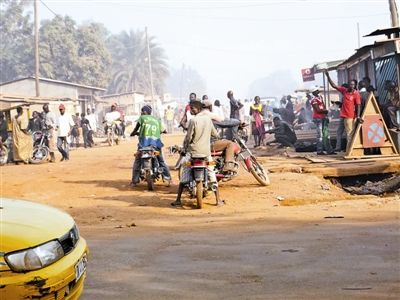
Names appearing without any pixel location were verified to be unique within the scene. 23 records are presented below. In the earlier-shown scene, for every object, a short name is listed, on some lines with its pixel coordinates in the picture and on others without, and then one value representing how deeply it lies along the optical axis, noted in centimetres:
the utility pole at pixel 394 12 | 1823
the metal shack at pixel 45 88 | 3772
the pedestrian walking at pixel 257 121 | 1952
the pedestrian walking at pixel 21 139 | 1780
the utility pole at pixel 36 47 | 3278
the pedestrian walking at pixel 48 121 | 1798
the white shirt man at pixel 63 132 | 1788
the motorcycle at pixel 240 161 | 1032
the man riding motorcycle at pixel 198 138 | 933
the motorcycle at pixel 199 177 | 924
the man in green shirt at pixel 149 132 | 1119
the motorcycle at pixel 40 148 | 1839
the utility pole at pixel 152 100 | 5051
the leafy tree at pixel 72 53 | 5281
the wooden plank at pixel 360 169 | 1149
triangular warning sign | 1274
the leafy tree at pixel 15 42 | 5519
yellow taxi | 362
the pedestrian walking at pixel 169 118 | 4181
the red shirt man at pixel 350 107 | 1311
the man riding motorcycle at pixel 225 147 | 1021
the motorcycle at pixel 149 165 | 1109
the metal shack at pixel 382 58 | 1370
